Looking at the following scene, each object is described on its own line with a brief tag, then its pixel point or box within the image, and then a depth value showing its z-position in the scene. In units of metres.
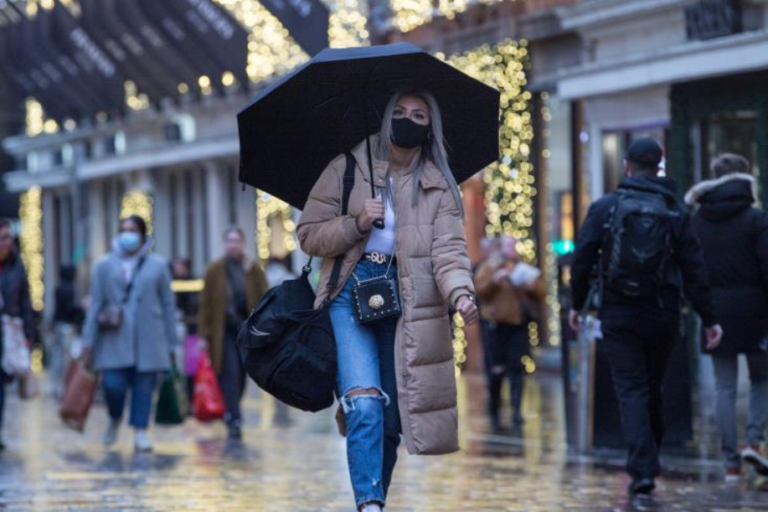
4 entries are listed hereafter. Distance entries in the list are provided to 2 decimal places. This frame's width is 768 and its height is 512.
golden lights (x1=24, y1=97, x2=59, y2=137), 52.02
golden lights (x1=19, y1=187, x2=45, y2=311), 53.06
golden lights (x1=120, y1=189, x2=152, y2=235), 43.70
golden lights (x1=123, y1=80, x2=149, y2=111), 42.12
